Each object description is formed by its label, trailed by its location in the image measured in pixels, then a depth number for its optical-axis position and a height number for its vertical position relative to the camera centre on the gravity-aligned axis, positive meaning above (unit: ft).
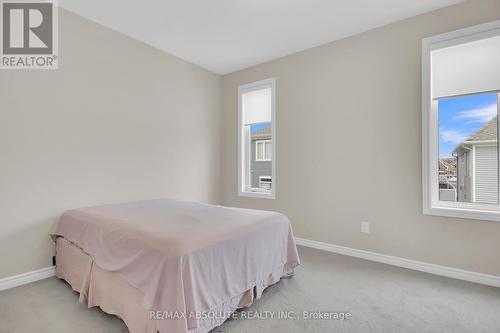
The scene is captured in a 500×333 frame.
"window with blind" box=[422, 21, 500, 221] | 7.75 +1.51
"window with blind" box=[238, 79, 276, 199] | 12.82 +1.51
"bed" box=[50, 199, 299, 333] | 4.61 -2.16
